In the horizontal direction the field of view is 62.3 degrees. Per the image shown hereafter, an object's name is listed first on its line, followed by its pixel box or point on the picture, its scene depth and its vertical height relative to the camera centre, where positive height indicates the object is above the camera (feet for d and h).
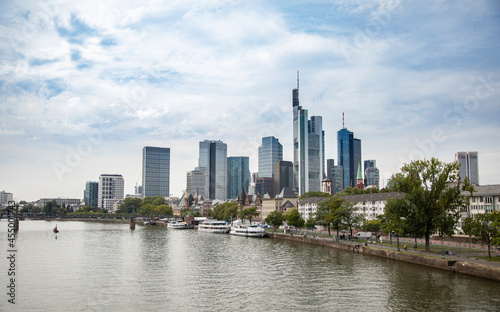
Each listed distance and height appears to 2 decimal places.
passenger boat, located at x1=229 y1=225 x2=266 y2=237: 476.95 -42.64
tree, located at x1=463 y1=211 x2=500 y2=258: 224.94 -18.27
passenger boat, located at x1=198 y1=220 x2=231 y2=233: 578.49 -46.16
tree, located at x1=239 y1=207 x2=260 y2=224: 629.10 -26.56
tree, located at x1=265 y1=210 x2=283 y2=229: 517.55 -30.06
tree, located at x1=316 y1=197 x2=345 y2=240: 370.73 -17.26
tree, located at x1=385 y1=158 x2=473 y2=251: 263.49 -3.31
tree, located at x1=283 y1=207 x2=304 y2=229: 482.28 -29.21
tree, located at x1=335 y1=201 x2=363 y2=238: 366.00 -18.95
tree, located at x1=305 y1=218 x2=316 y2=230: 441.27 -30.23
